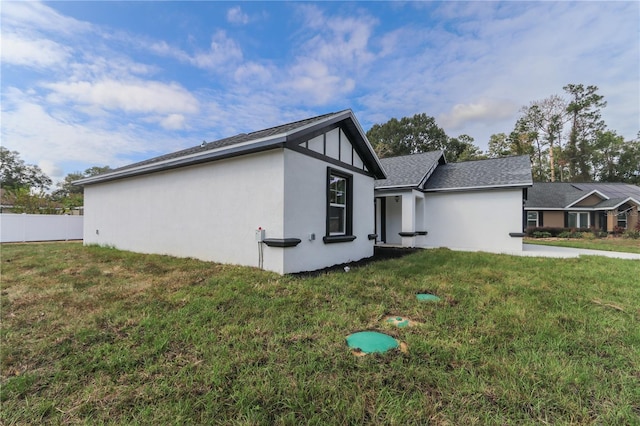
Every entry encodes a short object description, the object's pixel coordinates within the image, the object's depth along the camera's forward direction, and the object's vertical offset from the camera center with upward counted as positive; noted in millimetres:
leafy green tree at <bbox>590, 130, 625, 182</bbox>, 30625 +6999
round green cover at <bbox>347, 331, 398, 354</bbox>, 2846 -1465
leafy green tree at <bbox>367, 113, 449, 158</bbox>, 34438 +10314
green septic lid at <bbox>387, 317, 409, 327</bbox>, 3486 -1474
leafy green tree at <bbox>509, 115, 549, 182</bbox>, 29828 +8257
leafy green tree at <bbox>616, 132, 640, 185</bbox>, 34500 +6680
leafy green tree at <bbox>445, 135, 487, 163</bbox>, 32875 +8402
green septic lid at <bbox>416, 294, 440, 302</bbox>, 4451 -1462
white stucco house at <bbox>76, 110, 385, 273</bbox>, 5629 +337
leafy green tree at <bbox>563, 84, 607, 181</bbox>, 27688 +9931
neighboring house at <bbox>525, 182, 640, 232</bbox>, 20391 +352
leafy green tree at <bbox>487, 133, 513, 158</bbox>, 31312 +8210
